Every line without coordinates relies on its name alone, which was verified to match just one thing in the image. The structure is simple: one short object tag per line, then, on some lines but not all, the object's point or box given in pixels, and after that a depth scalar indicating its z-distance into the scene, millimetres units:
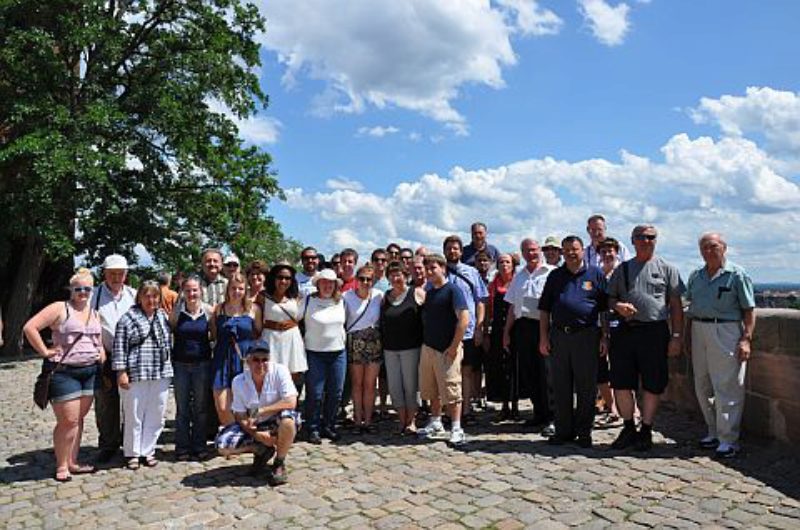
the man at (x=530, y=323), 7090
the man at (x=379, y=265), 7773
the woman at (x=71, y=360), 5773
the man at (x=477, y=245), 8211
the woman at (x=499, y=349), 7555
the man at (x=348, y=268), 7730
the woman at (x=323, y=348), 6758
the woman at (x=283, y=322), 6547
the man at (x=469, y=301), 7316
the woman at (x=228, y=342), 6316
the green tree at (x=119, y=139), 13758
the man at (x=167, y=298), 8004
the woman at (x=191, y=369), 6309
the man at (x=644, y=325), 6203
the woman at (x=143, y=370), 6027
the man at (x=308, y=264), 8023
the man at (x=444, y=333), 6645
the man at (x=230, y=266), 6645
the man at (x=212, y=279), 6875
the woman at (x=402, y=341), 6953
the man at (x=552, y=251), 7281
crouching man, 5562
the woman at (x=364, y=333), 7039
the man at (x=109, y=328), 6234
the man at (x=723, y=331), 5957
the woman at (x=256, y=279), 6762
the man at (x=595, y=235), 7617
